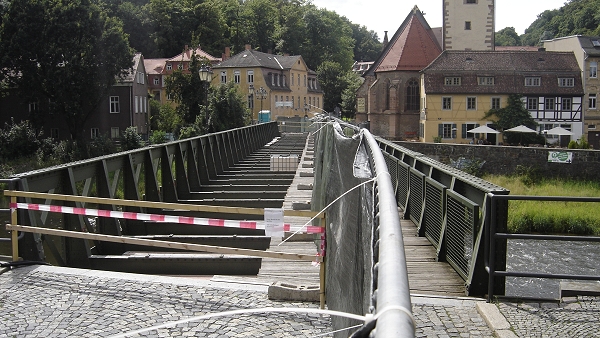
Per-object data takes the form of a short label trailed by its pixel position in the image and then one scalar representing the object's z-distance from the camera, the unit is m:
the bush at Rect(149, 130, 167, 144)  57.62
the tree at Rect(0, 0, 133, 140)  53.53
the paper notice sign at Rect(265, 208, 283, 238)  6.39
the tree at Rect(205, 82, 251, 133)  49.94
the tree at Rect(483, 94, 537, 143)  62.06
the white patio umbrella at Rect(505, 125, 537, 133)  58.68
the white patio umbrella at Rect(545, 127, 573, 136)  58.88
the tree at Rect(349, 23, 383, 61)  183.88
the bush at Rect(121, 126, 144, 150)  54.53
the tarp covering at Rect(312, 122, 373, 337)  3.30
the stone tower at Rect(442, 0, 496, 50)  76.25
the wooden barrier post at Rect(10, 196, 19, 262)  8.07
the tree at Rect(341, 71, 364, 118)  100.94
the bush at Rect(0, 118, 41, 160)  51.84
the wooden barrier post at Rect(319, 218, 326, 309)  6.13
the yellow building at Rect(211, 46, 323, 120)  87.06
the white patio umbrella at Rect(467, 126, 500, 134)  60.19
